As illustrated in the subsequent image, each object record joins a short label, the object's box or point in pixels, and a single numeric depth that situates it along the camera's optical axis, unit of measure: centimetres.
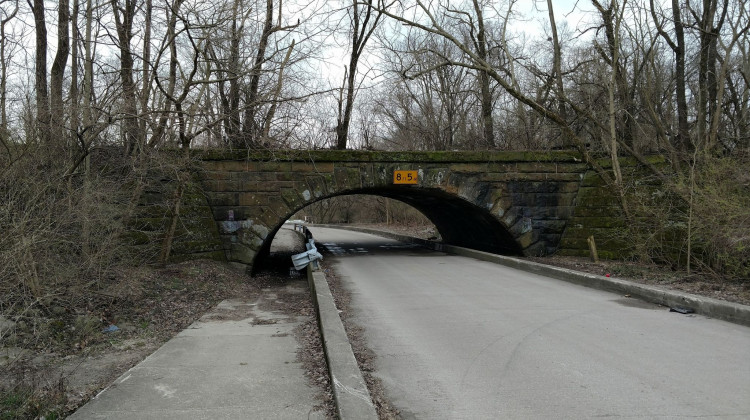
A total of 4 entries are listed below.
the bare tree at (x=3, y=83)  887
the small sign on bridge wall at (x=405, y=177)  1478
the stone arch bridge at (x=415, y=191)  1320
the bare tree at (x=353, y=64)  1756
